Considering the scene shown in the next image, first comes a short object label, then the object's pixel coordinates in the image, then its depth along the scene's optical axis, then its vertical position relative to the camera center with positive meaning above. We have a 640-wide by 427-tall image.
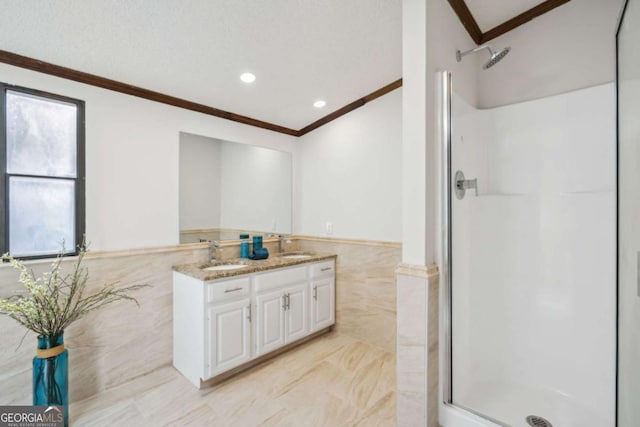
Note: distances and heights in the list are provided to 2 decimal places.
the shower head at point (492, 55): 1.48 +0.84
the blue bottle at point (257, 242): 2.79 -0.31
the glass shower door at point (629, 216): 1.03 -0.02
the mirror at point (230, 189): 2.49 +0.22
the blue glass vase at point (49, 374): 1.57 -0.93
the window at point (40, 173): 1.67 +0.25
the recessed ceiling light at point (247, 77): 2.18 +1.06
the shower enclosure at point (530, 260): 1.58 -0.31
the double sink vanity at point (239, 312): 2.01 -0.82
